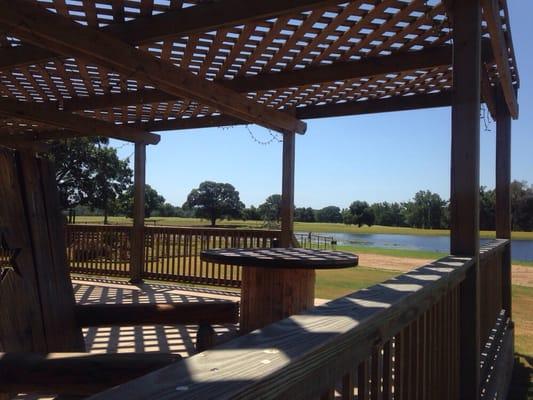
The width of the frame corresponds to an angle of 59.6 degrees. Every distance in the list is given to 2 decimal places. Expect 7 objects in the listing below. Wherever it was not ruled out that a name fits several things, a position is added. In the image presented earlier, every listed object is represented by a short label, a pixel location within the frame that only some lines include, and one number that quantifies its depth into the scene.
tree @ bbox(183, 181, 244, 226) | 69.25
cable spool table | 3.62
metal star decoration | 1.78
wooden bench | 1.25
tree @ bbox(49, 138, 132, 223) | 23.72
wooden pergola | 2.48
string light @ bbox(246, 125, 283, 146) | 6.67
